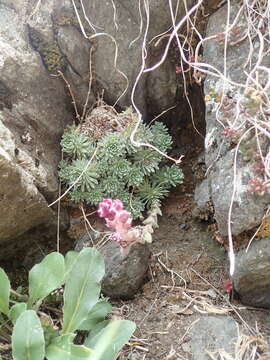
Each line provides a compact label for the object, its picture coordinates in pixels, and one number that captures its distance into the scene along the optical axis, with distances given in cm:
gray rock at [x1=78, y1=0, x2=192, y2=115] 40
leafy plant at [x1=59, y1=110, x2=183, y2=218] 38
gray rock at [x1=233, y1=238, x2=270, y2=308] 33
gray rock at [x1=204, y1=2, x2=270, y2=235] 34
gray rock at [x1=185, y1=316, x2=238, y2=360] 33
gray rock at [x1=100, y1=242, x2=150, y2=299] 36
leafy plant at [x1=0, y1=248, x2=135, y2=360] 29
